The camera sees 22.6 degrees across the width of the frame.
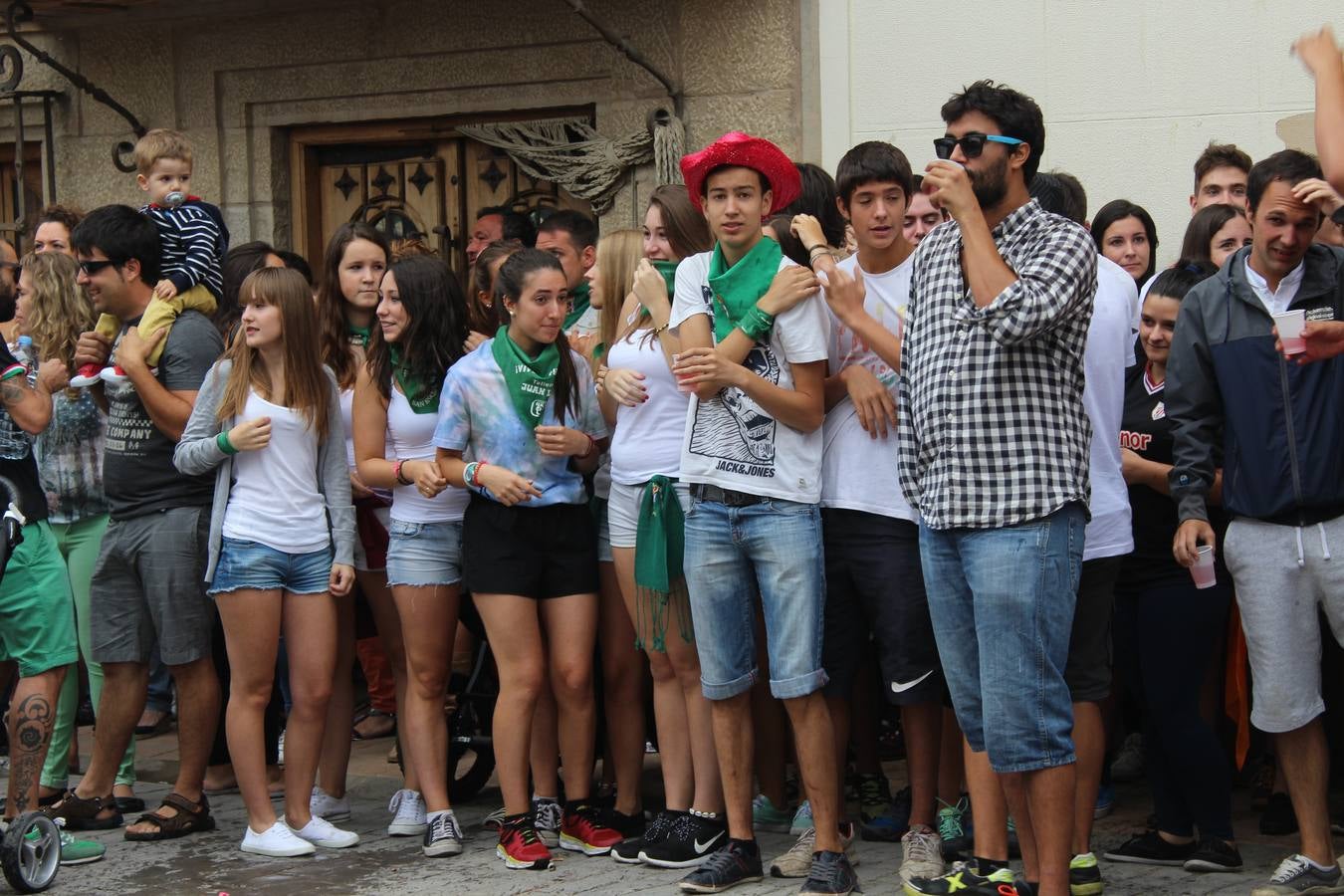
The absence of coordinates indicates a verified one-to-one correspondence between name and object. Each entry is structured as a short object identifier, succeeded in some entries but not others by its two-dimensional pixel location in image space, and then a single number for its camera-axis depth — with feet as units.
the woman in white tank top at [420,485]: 36.52
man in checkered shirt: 27.61
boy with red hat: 31.97
